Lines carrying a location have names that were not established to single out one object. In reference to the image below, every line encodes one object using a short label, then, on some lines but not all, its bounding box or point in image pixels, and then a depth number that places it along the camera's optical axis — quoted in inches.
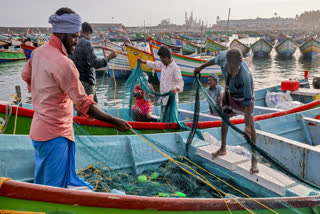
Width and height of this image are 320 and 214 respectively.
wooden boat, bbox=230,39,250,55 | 1045.3
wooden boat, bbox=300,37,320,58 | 1131.9
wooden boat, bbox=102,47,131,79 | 679.7
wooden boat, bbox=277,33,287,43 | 1747.4
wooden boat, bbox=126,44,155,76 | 628.7
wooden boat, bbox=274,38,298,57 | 1212.9
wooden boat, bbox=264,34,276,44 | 1925.2
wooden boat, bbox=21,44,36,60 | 686.6
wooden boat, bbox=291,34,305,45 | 1761.8
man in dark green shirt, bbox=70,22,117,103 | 193.5
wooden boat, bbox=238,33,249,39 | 3087.6
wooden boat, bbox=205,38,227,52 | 953.5
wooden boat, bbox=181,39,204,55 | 1152.2
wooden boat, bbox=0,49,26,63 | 1012.7
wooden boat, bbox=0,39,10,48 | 1091.3
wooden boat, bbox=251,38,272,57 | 1272.1
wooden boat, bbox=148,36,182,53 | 1156.5
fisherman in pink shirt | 86.0
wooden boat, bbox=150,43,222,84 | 572.7
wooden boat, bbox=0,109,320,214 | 80.7
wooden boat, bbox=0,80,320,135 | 187.6
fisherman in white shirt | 213.8
